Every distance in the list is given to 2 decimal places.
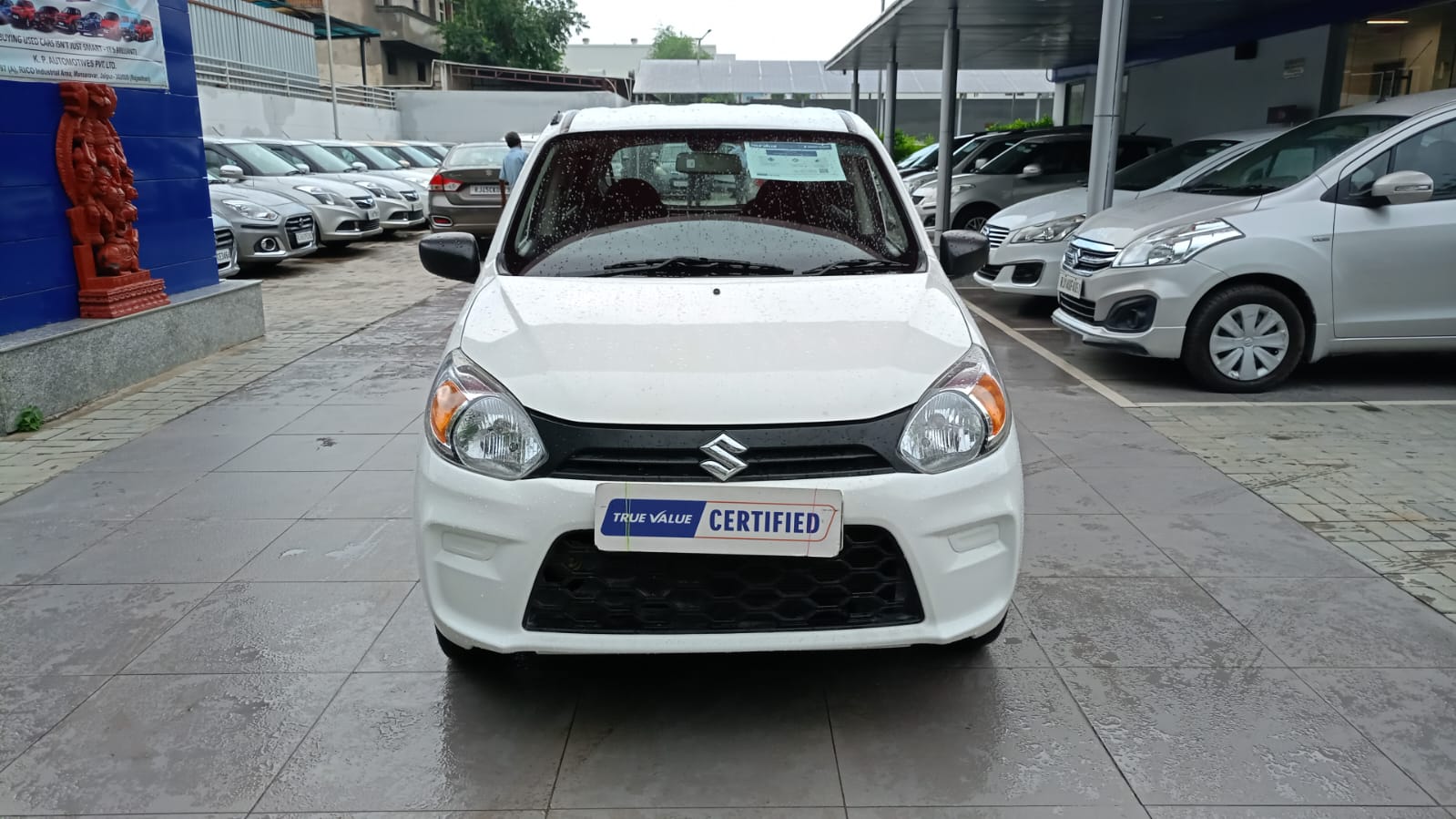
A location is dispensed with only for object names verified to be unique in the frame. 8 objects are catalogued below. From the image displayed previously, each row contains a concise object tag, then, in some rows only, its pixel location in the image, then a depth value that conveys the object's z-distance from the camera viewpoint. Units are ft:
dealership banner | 20.48
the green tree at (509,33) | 173.78
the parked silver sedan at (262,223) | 40.93
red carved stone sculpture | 21.83
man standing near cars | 41.24
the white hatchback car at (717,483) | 8.85
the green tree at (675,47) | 351.25
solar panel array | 127.95
